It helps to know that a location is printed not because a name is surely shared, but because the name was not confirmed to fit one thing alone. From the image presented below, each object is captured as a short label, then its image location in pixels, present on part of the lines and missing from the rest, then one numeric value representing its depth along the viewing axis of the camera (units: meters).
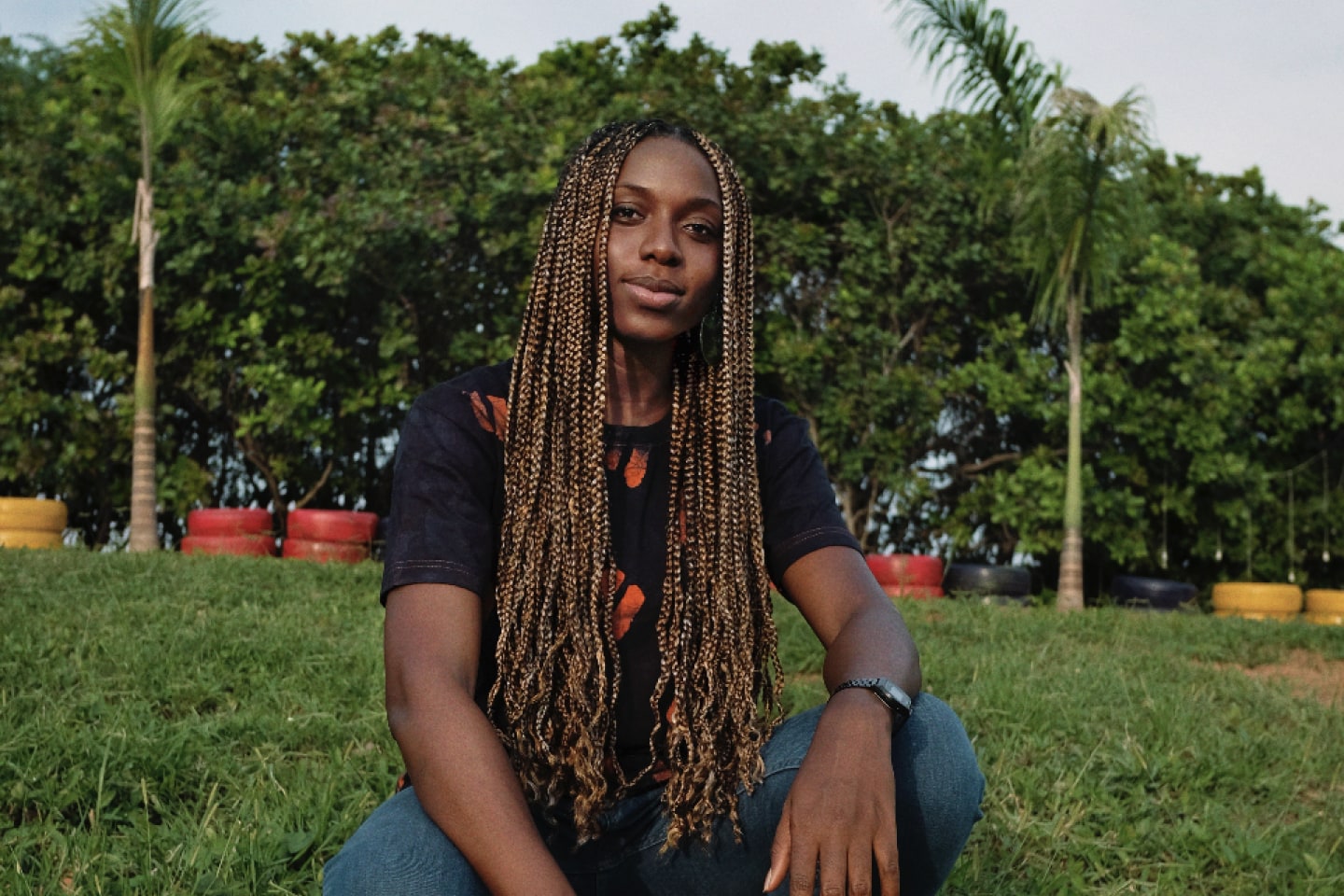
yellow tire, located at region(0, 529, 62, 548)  10.44
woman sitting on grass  1.75
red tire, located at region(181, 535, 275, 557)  10.30
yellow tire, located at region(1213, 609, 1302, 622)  11.88
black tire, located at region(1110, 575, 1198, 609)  11.81
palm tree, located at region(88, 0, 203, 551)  10.73
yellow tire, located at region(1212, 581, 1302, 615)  12.02
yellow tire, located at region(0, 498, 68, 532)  10.51
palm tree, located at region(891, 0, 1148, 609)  10.66
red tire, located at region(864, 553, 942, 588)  10.70
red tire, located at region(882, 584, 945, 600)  9.98
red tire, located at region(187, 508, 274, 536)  10.43
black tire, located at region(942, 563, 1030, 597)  11.06
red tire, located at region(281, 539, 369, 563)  10.18
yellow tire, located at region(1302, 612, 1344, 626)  12.05
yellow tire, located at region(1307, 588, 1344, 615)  12.32
